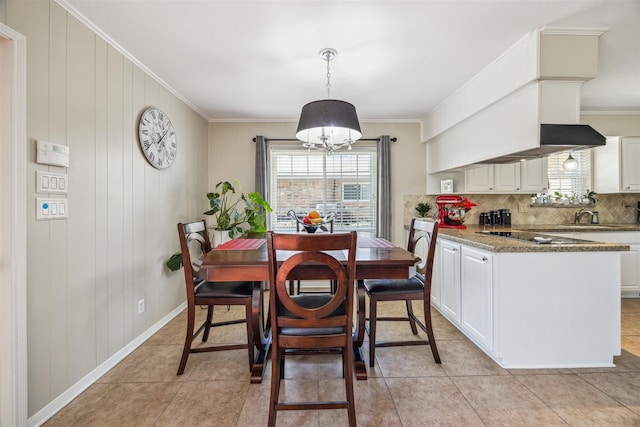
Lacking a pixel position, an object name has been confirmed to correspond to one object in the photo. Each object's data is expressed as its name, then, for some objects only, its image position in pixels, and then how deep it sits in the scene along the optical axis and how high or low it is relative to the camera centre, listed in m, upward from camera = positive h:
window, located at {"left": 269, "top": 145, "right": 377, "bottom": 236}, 4.45 +0.43
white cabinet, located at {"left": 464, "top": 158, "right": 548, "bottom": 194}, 3.80 +0.41
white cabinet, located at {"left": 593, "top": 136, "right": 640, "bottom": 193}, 3.76 +0.56
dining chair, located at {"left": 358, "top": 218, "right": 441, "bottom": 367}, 2.16 -0.61
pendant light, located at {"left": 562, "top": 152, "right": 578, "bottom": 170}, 3.66 +0.57
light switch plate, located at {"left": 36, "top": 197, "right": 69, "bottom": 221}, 1.64 +0.03
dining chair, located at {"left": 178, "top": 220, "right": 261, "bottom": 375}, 2.03 -0.59
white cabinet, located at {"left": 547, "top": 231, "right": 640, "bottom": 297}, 3.51 -0.54
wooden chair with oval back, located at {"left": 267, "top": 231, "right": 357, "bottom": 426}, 1.44 -0.55
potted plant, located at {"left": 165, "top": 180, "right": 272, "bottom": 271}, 3.62 -0.06
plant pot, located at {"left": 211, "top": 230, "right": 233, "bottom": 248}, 3.68 -0.31
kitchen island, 2.11 -0.69
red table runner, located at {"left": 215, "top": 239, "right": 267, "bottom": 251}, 2.41 -0.28
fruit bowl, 2.51 -0.12
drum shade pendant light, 2.18 +0.72
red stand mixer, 3.50 +0.00
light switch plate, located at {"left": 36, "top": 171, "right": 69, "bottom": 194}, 1.64 +0.18
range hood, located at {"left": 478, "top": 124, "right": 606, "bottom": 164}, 2.16 +0.54
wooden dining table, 1.82 -0.36
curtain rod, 4.32 +1.07
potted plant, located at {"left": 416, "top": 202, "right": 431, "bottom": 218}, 4.23 +0.02
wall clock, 2.67 +0.74
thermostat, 1.64 +0.35
